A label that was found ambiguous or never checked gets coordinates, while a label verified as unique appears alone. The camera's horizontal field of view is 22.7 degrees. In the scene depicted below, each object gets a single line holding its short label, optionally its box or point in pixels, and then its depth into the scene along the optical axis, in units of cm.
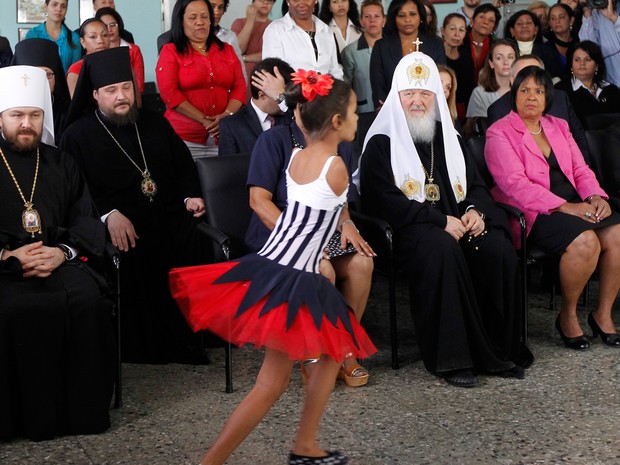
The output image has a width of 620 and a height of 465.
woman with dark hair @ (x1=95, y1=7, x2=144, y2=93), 1035
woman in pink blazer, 769
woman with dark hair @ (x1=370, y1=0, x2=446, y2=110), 1013
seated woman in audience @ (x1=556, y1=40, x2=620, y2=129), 1120
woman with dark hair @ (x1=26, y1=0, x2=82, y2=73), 1033
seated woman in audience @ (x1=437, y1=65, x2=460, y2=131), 886
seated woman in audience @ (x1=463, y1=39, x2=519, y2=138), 1036
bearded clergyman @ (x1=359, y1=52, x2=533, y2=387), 702
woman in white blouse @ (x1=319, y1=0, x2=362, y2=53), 1135
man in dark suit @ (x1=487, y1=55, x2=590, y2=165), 936
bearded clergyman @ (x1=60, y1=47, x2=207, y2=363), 757
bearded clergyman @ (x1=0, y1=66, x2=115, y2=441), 593
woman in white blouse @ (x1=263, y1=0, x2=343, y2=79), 999
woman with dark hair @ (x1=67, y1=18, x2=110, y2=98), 950
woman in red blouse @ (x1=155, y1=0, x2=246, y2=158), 922
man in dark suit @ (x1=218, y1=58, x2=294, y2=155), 806
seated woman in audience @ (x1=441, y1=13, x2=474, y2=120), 1128
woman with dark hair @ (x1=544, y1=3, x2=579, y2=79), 1236
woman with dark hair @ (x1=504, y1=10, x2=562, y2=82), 1185
